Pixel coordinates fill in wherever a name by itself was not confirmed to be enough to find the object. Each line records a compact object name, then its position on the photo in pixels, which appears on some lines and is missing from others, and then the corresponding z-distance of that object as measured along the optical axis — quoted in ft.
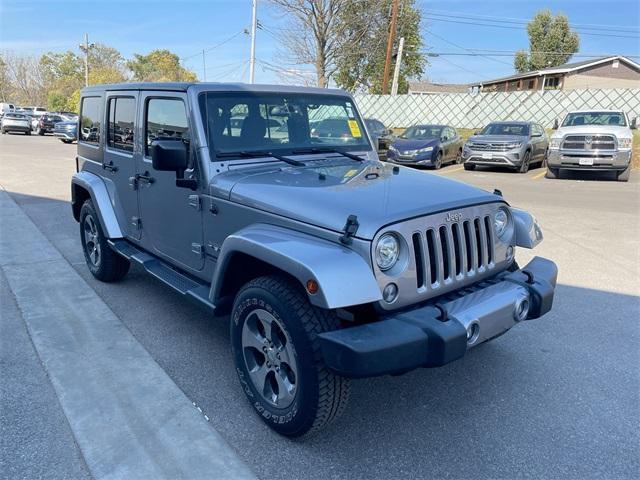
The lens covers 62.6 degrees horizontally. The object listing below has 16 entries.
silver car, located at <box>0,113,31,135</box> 110.85
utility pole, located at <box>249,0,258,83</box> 109.06
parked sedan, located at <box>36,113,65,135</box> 111.96
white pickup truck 43.39
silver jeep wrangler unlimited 8.21
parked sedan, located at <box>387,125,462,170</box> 54.29
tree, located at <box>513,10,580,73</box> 183.93
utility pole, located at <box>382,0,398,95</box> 90.74
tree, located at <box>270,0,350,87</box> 105.60
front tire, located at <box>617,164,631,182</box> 45.42
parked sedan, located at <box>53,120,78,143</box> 90.63
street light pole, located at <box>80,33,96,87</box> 201.20
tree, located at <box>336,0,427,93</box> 109.40
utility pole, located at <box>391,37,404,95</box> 105.09
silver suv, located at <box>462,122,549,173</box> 50.67
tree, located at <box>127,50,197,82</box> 224.53
